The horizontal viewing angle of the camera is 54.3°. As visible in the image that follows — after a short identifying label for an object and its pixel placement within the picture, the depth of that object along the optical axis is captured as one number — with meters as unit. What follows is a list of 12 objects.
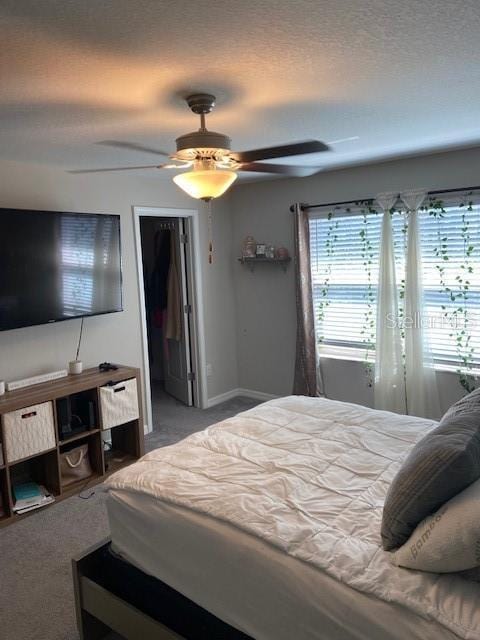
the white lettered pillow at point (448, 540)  1.32
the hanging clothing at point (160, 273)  5.25
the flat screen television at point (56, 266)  3.18
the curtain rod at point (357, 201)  3.67
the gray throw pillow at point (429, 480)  1.46
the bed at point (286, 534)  1.35
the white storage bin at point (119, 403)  3.52
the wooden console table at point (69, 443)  3.02
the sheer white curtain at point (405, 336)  3.92
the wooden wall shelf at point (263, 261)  4.77
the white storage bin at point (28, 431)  2.96
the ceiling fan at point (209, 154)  2.01
